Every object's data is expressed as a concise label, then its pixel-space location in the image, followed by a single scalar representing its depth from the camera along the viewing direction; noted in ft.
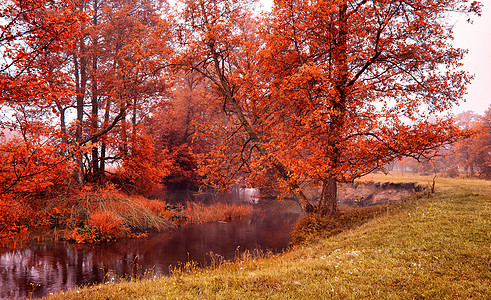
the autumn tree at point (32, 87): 25.86
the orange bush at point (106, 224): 55.42
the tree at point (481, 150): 115.96
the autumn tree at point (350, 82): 41.14
